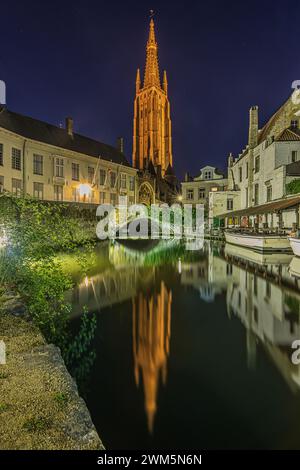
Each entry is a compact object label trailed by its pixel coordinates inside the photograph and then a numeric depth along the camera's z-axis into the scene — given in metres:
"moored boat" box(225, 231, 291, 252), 20.80
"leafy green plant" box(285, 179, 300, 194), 23.66
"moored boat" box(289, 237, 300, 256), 17.11
